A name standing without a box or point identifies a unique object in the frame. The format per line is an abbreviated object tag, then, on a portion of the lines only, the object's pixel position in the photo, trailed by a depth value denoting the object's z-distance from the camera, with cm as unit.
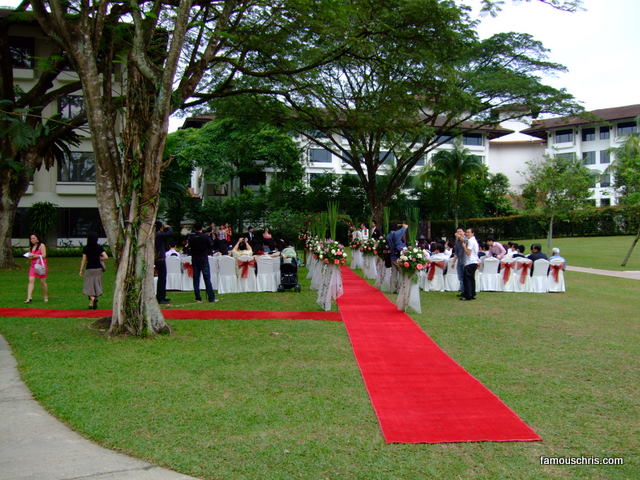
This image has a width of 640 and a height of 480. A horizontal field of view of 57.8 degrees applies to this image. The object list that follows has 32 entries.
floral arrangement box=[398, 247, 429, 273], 1159
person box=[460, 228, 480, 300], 1383
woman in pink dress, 1272
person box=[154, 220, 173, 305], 1256
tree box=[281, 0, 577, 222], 1510
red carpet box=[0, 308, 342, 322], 1138
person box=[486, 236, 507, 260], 1669
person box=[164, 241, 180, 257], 1620
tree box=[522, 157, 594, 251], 2845
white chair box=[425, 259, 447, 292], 1623
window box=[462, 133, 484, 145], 5752
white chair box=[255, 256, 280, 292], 1580
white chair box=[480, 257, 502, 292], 1614
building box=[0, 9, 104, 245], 2986
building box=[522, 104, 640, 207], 5475
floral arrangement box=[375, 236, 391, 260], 1526
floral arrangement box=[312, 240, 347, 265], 1219
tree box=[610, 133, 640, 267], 2411
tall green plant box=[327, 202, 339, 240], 1508
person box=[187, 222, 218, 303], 1320
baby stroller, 1552
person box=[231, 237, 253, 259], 1562
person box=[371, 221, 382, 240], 1991
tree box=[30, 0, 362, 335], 902
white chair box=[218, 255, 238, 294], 1547
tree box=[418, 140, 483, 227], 3784
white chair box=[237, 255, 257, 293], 1559
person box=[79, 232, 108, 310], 1192
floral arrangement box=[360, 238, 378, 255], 1866
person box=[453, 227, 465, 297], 1407
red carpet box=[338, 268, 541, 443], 509
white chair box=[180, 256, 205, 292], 1588
